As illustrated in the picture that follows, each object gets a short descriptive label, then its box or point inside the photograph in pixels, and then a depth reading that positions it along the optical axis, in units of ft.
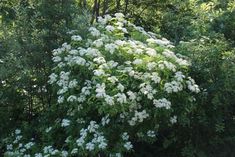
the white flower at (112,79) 15.84
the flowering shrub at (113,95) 15.93
